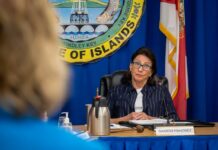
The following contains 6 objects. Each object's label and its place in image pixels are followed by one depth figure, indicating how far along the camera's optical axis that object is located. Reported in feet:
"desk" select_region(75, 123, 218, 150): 13.77
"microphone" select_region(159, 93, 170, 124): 17.68
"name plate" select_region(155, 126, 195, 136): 14.13
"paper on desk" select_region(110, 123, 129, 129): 15.22
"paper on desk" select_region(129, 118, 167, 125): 15.61
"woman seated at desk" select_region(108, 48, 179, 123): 18.00
